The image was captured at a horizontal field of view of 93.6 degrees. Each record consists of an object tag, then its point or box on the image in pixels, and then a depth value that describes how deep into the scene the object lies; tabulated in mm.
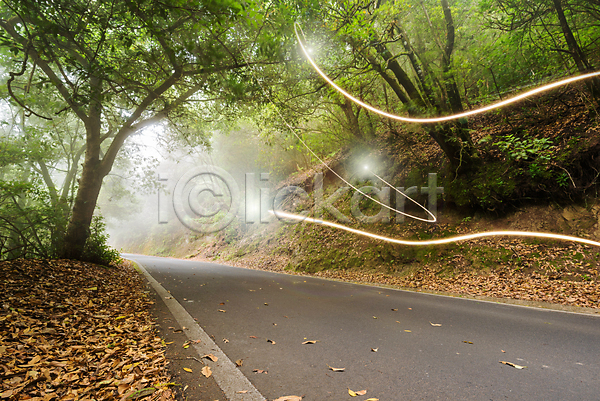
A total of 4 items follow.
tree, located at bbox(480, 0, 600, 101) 7620
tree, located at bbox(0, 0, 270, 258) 4582
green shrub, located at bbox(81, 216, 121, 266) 8812
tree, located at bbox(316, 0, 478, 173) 8383
